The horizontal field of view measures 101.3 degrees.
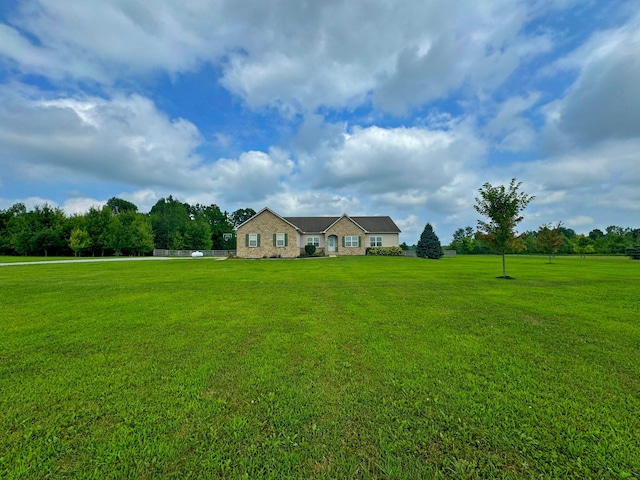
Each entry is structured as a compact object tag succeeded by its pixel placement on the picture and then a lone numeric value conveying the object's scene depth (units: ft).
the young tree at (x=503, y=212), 50.03
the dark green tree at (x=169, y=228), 183.61
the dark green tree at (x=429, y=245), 114.96
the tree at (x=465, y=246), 185.92
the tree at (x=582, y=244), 141.79
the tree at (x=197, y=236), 186.50
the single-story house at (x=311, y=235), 101.86
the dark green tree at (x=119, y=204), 237.66
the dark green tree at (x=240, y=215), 265.13
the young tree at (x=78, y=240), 134.00
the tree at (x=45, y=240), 135.74
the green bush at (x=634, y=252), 113.60
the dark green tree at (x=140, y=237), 150.82
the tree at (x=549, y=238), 96.27
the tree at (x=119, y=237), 145.38
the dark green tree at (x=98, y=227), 143.43
